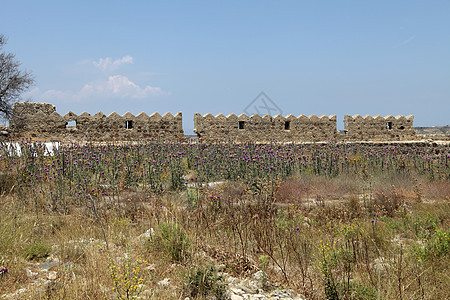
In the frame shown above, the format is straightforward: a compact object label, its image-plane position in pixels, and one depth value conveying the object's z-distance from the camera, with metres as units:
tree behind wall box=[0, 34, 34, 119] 18.44
